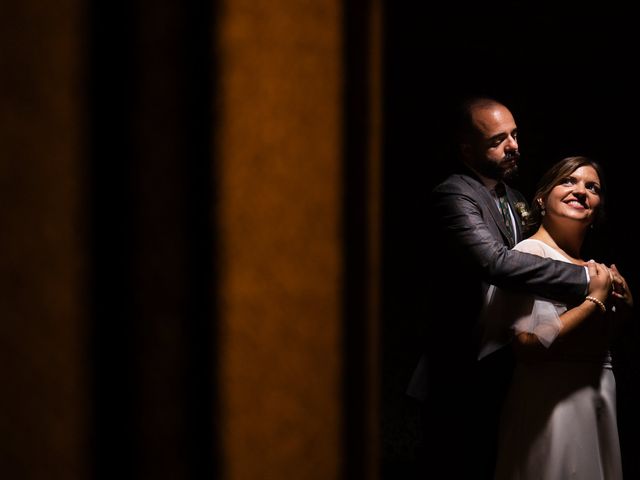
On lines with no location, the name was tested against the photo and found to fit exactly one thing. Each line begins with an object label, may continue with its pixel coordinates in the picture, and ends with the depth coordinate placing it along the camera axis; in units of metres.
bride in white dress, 5.34
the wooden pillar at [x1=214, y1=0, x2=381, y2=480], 2.44
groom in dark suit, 5.52
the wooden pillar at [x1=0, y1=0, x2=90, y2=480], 2.23
